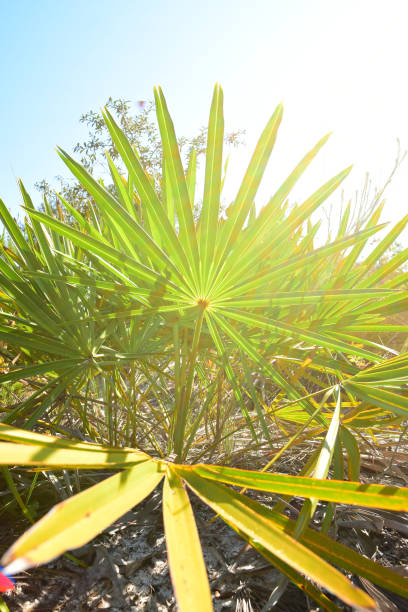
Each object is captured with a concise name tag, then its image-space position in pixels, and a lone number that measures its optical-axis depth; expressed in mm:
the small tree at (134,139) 7598
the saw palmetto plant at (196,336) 381
